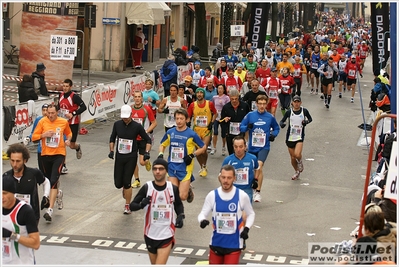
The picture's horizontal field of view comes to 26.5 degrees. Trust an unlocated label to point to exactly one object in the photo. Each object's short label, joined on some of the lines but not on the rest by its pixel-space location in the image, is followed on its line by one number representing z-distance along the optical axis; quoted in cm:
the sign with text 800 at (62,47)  2103
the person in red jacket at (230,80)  2248
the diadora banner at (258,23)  2752
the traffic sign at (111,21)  3562
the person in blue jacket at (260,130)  1450
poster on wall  2545
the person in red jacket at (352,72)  3039
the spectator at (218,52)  3932
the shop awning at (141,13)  3597
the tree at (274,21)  6175
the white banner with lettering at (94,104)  1706
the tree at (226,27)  4504
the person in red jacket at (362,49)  4762
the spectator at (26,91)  1894
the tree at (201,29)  3803
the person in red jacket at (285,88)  2323
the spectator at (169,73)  2509
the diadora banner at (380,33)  2092
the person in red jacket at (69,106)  1593
